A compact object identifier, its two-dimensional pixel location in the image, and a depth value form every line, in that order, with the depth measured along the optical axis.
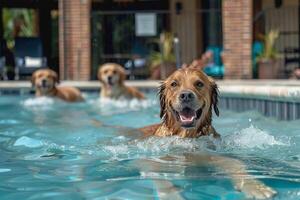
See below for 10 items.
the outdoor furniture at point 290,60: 15.92
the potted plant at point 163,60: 15.71
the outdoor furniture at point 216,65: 15.83
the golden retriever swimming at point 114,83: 11.91
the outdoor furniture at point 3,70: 16.77
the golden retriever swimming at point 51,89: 11.92
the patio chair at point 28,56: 16.67
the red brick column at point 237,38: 15.30
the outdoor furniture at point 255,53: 15.53
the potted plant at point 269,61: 14.93
